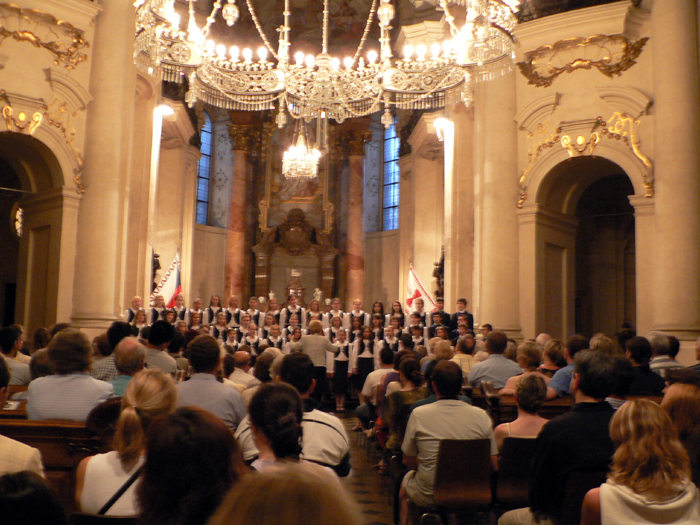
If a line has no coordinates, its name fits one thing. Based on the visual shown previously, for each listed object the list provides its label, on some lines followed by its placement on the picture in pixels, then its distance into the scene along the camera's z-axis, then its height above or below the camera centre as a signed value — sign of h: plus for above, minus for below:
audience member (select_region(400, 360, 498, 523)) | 4.13 -0.64
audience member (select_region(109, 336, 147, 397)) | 4.41 -0.32
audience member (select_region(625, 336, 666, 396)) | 5.30 -0.41
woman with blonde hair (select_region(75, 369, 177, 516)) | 2.53 -0.60
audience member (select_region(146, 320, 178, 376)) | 5.42 -0.30
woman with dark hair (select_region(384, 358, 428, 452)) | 5.05 -0.63
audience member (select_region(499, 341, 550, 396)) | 5.80 -0.34
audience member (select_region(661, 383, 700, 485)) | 3.33 -0.43
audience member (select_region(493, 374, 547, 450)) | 4.05 -0.51
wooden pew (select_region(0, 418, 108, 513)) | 3.87 -0.72
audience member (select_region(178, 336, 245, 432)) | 4.03 -0.46
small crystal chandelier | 15.05 +3.30
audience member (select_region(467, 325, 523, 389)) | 6.36 -0.46
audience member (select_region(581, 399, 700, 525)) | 2.51 -0.57
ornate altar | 23.36 +1.85
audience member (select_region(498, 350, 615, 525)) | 3.29 -0.62
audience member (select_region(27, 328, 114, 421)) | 4.04 -0.48
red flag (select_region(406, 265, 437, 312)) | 16.53 +0.51
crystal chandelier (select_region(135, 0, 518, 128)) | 8.30 +3.24
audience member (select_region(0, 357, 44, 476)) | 2.71 -0.58
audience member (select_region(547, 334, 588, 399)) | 5.40 -0.49
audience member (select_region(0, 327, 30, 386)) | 5.94 -0.42
